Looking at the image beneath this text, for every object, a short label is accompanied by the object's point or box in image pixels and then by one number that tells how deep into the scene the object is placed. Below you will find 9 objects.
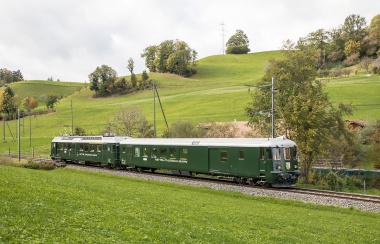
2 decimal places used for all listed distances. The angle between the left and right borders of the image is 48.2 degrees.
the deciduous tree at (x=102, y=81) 129.50
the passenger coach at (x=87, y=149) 42.34
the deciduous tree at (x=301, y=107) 35.94
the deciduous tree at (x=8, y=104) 114.06
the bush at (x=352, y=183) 35.22
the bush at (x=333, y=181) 30.72
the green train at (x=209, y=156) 26.55
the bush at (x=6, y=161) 40.45
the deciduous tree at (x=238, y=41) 190.50
